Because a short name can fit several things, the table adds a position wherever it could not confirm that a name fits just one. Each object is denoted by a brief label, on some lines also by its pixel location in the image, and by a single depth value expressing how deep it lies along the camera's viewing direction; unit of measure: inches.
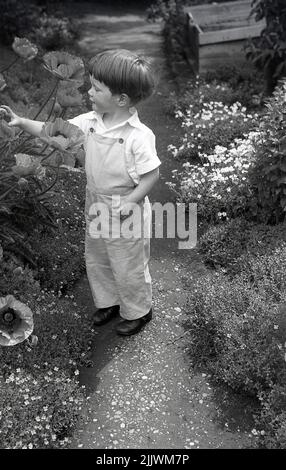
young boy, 121.7
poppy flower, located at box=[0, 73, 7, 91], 130.6
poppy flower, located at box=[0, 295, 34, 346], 116.2
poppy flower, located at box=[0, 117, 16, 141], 120.8
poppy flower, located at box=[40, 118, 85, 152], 115.7
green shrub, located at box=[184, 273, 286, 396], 128.0
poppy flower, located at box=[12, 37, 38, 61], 139.7
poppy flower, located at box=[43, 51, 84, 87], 132.0
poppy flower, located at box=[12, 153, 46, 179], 113.1
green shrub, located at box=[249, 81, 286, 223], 177.9
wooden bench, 311.7
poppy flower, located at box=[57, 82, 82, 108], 133.2
